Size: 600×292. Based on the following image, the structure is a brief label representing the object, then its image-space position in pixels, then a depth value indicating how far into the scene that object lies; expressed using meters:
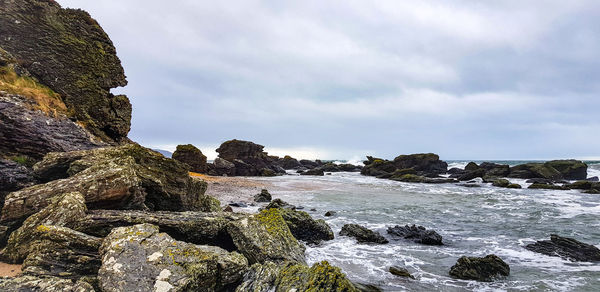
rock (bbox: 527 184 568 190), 36.65
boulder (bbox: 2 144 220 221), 6.87
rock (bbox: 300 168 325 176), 62.45
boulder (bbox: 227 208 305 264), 7.31
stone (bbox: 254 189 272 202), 23.05
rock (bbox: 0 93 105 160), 9.65
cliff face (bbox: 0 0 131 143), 16.47
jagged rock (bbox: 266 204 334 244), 12.75
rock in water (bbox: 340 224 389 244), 13.12
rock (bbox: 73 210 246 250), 6.43
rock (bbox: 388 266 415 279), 9.20
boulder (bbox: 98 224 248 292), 4.69
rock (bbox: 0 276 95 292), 4.22
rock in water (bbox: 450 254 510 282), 9.12
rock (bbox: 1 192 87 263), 5.75
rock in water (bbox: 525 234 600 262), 10.97
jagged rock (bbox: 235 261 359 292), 5.16
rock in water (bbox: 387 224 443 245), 13.18
